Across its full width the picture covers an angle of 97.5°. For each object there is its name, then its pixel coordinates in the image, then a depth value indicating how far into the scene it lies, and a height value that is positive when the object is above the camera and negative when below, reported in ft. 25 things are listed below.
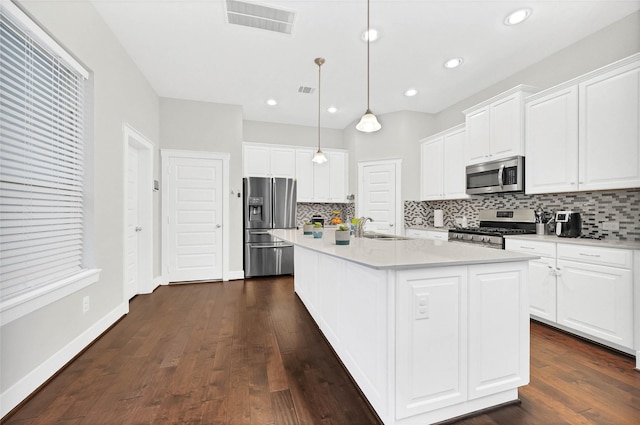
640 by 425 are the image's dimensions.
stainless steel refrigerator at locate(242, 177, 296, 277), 16.05 -0.55
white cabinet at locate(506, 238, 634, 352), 7.13 -2.13
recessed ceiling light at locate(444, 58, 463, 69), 11.03 +6.05
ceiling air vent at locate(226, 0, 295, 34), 8.15 +5.97
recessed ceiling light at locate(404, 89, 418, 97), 13.78 +6.06
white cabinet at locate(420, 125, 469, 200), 13.78 +2.58
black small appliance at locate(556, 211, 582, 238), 9.07 -0.33
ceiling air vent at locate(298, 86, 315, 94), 13.53 +6.03
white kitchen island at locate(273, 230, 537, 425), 4.57 -2.05
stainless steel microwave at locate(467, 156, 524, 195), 10.49 +1.55
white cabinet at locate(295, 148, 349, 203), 18.17 +2.41
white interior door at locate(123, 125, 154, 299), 11.95 -0.30
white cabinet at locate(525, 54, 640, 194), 7.53 +2.51
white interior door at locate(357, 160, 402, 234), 16.51 +1.13
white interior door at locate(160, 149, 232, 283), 14.51 +1.06
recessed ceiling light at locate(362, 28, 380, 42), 9.13 +5.97
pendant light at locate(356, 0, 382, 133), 8.14 +2.65
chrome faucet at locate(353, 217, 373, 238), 9.11 -0.55
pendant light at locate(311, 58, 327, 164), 13.24 +2.60
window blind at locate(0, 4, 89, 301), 5.38 +1.07
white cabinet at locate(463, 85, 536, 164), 10.40 +3.56
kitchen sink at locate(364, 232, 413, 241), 9.68 -0.82
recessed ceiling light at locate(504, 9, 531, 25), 8.24 +5.96
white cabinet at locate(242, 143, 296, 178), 16.98 +3.22
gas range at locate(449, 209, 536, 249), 10.69 -0.57
